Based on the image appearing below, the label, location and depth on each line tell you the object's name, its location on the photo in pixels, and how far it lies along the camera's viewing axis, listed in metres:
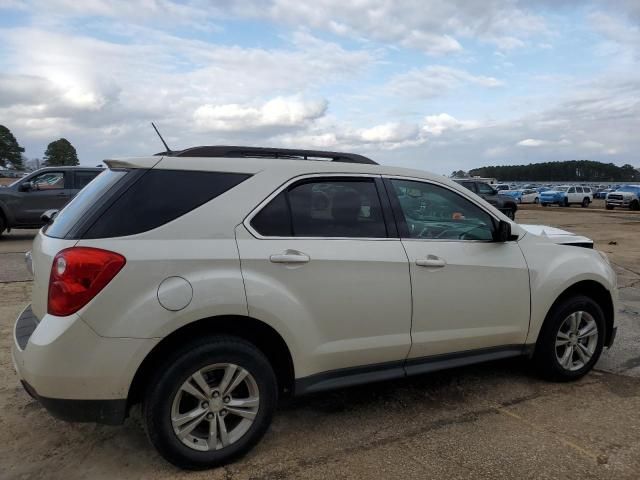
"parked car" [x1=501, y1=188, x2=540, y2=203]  45.62
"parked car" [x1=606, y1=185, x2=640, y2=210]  33.34
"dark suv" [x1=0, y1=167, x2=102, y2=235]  12.26
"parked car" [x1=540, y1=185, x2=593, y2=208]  40.59
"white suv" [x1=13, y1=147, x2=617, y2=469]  2.62
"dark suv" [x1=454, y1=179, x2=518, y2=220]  21.11
